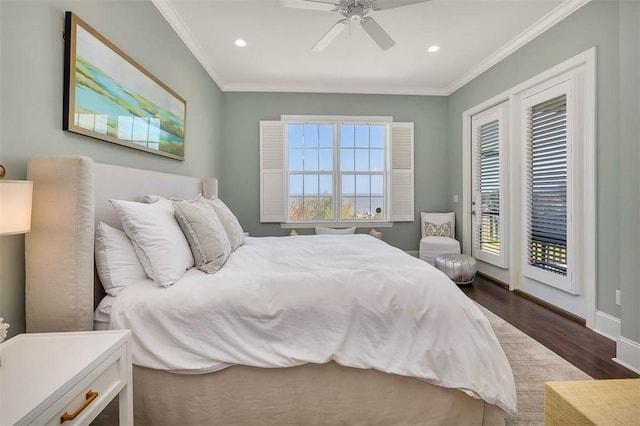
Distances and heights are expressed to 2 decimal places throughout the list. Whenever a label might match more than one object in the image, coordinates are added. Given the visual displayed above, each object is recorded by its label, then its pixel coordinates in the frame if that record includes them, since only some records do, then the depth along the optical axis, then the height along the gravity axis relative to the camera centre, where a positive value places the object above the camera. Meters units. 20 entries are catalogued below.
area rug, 1.50 -0.97
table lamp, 0.96 +0.02
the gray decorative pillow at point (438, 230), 4.56 -0.23
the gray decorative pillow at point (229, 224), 2.28 -0.08
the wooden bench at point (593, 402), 0.85 -0.58
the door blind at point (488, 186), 3.72 +0.40
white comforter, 1.30 -0.52
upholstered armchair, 4.15 -0.31
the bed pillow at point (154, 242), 1.47 -0.15
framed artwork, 1.57 +0.78
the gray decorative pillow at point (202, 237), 1.71 -0.14
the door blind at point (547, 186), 2.76 +0.31
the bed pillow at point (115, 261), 1.42 -0.24
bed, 1.27 -0.63
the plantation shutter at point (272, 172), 4.53 +0.65
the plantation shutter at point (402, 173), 4.72 +0.68
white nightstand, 0.77 -0.49
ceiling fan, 2.12 +1.55
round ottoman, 3.56 -0.65
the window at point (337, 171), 4.57 +0.70
